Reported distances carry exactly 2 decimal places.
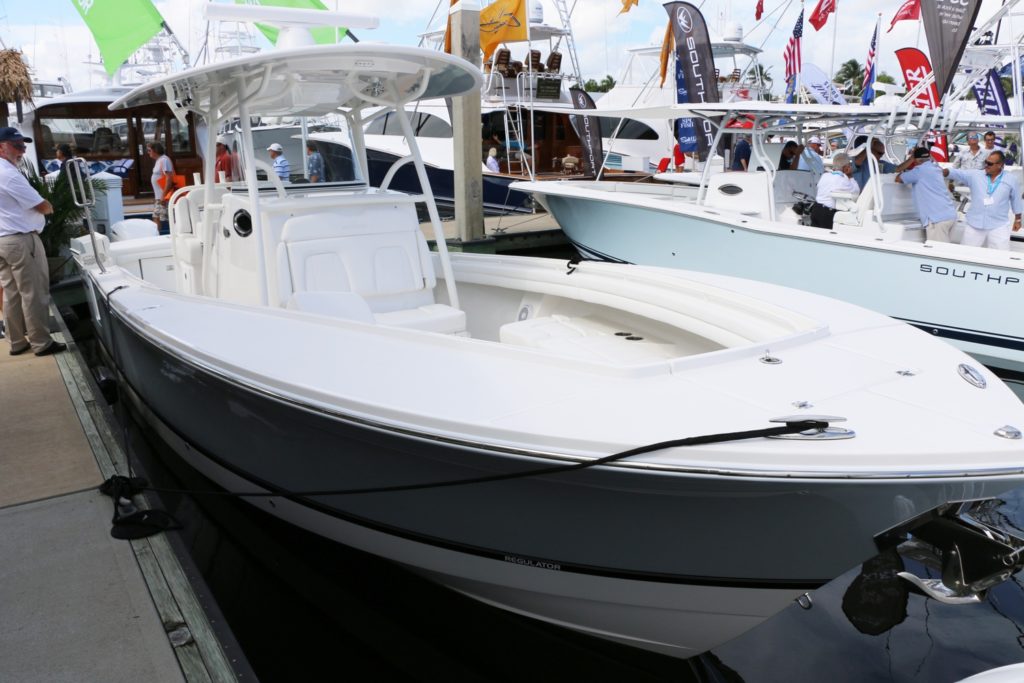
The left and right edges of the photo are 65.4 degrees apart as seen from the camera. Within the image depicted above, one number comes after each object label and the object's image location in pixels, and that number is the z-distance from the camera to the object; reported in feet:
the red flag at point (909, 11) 33.04
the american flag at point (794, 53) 43.04
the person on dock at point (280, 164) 15.80
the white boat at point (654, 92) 52.47
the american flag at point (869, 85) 32.53
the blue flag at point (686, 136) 51.85
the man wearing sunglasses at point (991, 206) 22.27
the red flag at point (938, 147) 32.83
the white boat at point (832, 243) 20.57
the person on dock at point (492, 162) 48.93
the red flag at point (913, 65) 28.14
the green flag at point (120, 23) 29.99
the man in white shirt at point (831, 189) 24.11
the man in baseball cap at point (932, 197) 22.94
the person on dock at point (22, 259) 16.66
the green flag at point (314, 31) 17.72
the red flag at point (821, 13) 42.39
